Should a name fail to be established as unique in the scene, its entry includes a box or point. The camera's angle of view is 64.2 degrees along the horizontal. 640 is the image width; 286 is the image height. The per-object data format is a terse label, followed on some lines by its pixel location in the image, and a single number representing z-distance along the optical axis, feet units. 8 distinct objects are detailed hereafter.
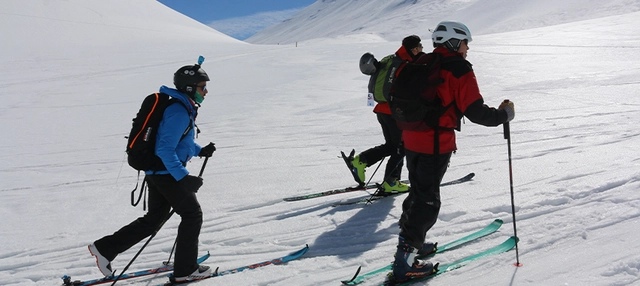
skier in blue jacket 12.06
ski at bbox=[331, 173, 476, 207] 19.22
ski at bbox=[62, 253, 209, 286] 13.67
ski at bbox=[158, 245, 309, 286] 14.07
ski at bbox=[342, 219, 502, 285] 12.82
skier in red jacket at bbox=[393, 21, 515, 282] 11.47
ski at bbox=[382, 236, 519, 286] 12.61
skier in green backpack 16.87
